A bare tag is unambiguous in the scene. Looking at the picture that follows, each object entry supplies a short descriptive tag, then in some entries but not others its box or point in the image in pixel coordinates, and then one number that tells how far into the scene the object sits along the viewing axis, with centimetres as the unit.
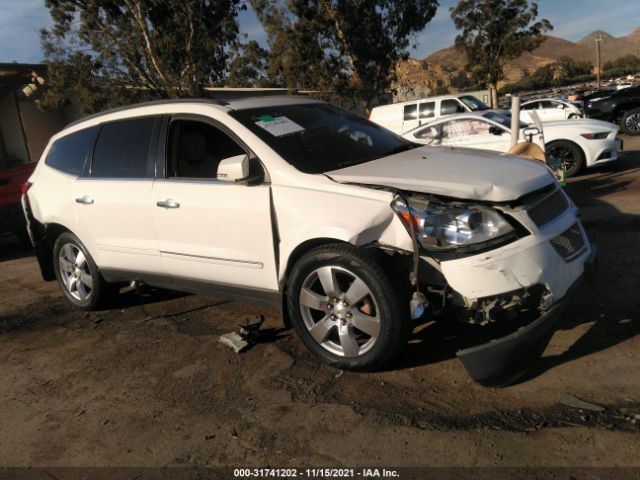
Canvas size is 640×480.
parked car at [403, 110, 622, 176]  973
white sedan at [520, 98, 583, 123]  1742
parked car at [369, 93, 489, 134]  1706
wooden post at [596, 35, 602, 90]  4609
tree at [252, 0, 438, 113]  3039
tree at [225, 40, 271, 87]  3809
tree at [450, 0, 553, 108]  3384
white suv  310
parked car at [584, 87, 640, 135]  1638
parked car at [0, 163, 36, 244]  870
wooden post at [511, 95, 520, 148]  620
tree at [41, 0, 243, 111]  2230
